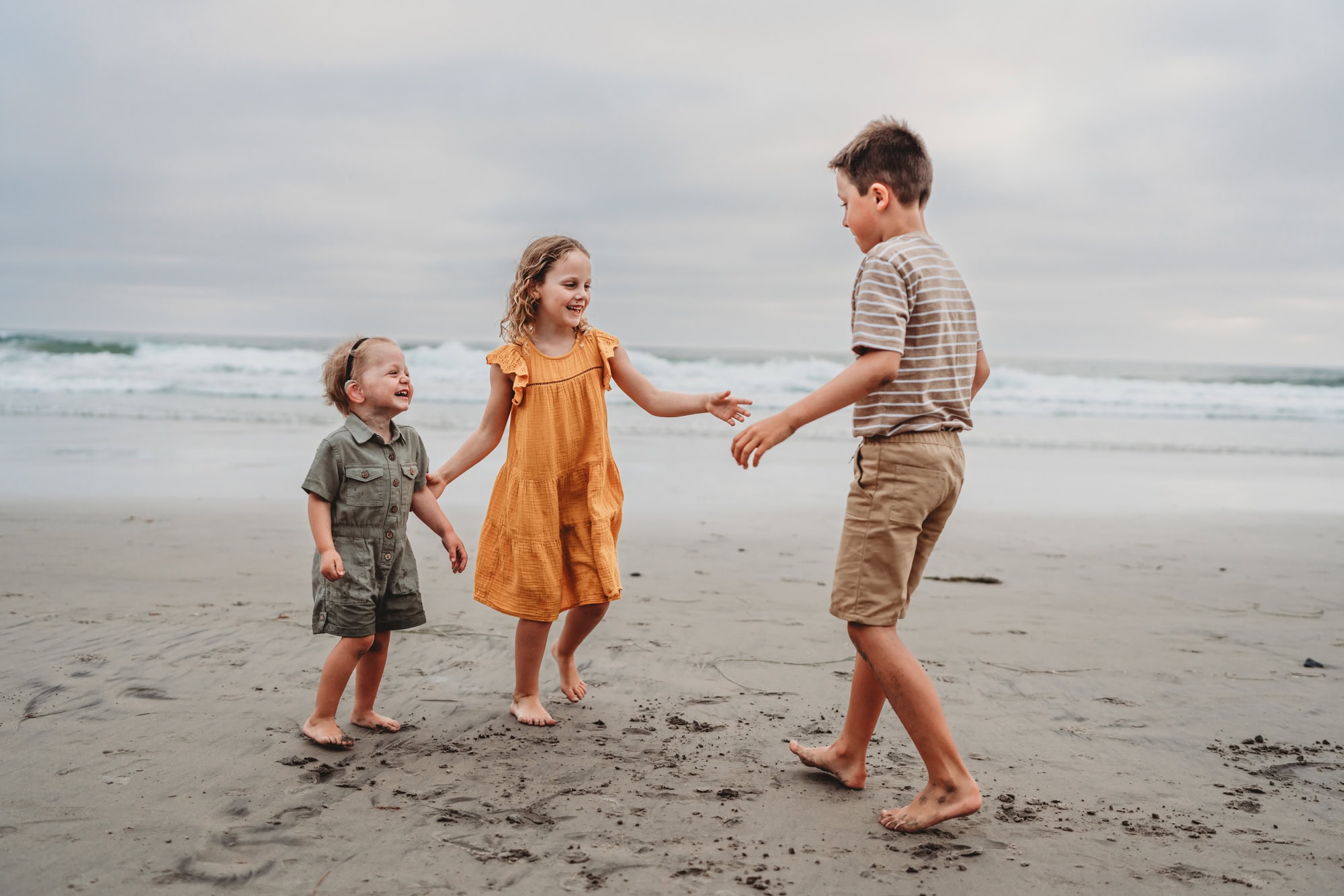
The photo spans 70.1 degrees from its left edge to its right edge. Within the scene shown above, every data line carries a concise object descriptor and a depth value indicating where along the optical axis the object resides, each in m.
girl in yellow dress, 3.55
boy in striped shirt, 2.65
